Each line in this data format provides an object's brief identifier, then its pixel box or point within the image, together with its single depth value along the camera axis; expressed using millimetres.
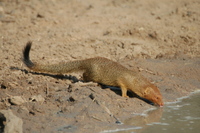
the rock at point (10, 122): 8062
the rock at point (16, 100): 9633
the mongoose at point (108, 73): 11484
